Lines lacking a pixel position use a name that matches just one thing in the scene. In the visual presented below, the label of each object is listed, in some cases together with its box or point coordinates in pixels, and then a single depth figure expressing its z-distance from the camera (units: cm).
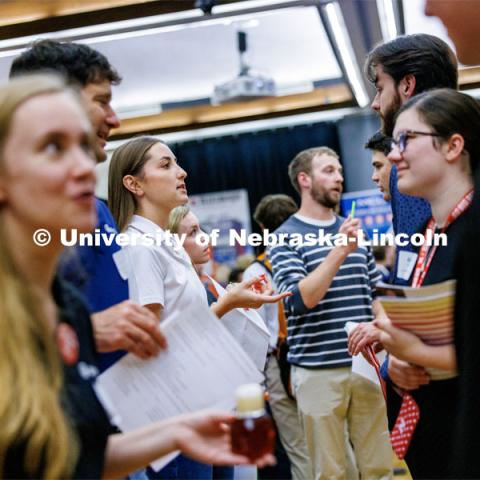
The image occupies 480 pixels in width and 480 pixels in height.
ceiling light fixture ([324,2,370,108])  558
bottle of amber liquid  116
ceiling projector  708
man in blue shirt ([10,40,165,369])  180
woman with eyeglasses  167
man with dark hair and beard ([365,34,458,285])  225
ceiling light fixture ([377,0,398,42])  547
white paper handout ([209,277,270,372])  267
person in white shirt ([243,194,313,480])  448
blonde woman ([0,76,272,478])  107
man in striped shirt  361
